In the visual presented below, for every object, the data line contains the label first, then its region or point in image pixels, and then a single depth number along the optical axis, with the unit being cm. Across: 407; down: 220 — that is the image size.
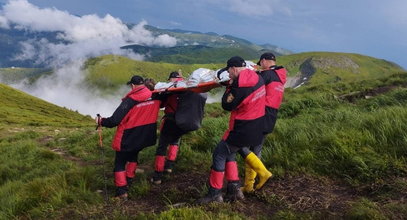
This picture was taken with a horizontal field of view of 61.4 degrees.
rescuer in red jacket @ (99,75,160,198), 762
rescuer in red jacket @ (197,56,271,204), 610
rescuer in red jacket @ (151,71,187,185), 839
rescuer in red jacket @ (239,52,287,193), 695
